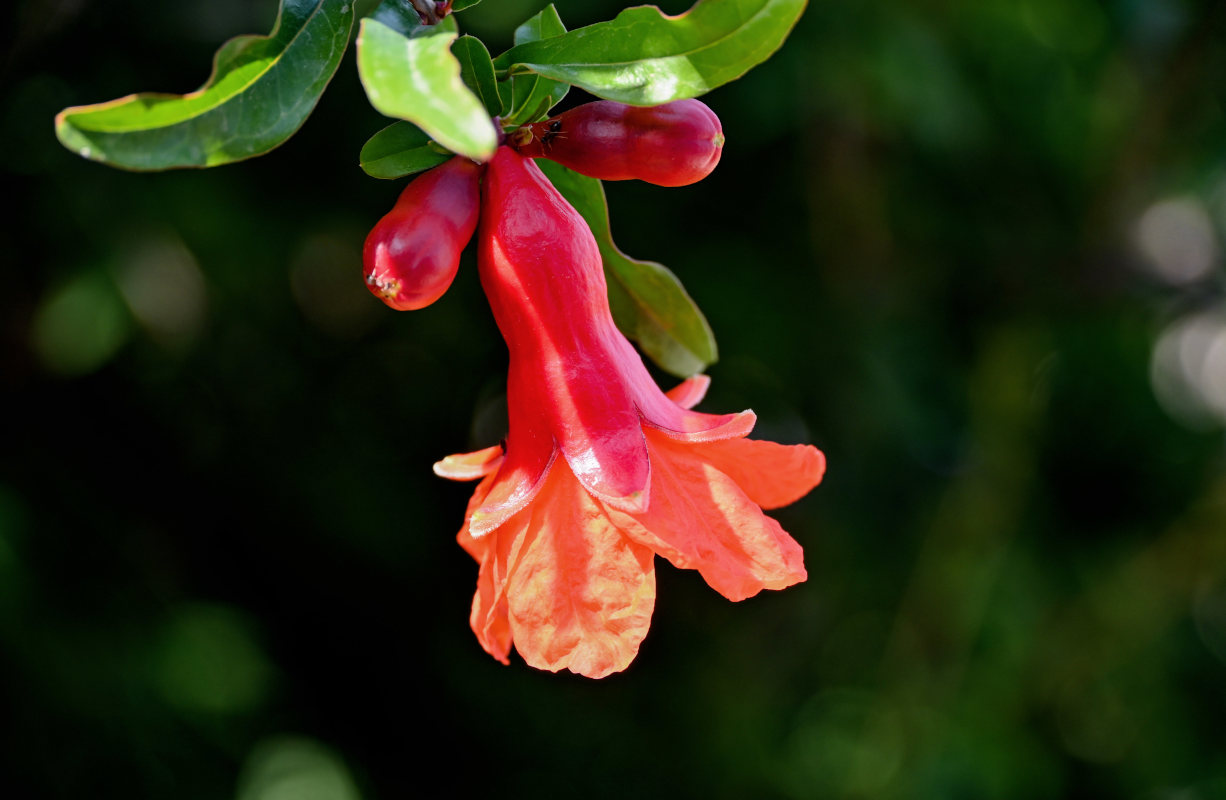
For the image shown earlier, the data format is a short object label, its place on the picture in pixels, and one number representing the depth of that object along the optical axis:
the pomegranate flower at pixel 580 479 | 0.34
